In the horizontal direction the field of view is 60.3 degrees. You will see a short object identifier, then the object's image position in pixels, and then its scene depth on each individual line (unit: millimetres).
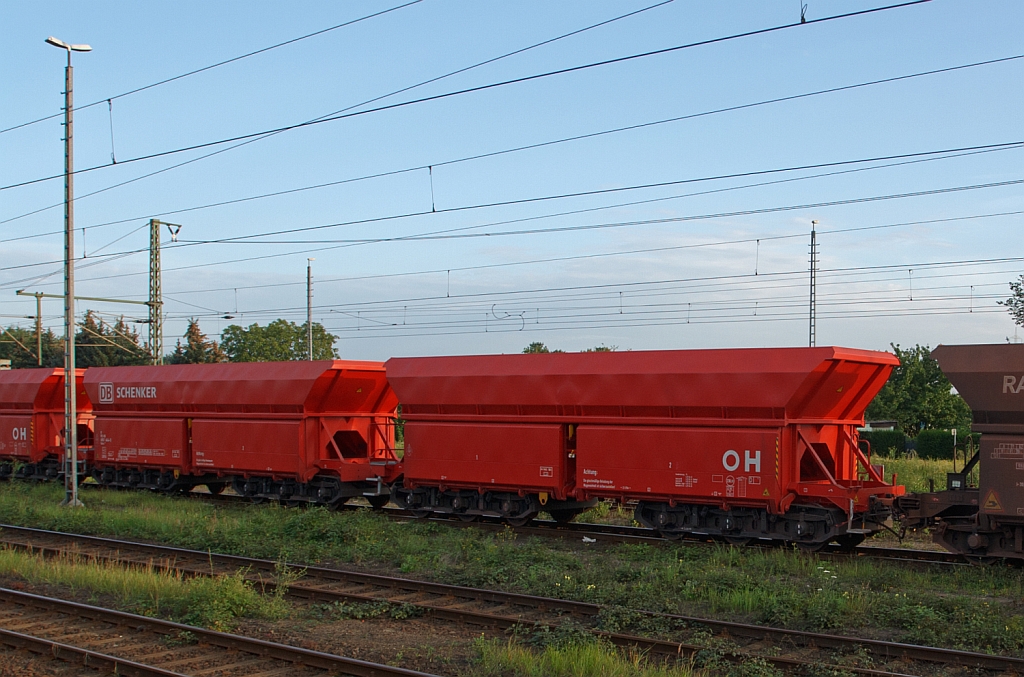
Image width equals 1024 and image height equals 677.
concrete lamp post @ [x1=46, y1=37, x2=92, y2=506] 20078
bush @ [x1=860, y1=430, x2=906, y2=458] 41781
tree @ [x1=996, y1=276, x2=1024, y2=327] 37406
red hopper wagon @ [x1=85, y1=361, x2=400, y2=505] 20000
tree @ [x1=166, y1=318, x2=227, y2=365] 60344
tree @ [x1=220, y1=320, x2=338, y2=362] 77125
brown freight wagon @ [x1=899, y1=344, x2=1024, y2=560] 11906
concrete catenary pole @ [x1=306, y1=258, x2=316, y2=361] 40647
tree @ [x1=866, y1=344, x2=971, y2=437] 63500
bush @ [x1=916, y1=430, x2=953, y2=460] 40938
